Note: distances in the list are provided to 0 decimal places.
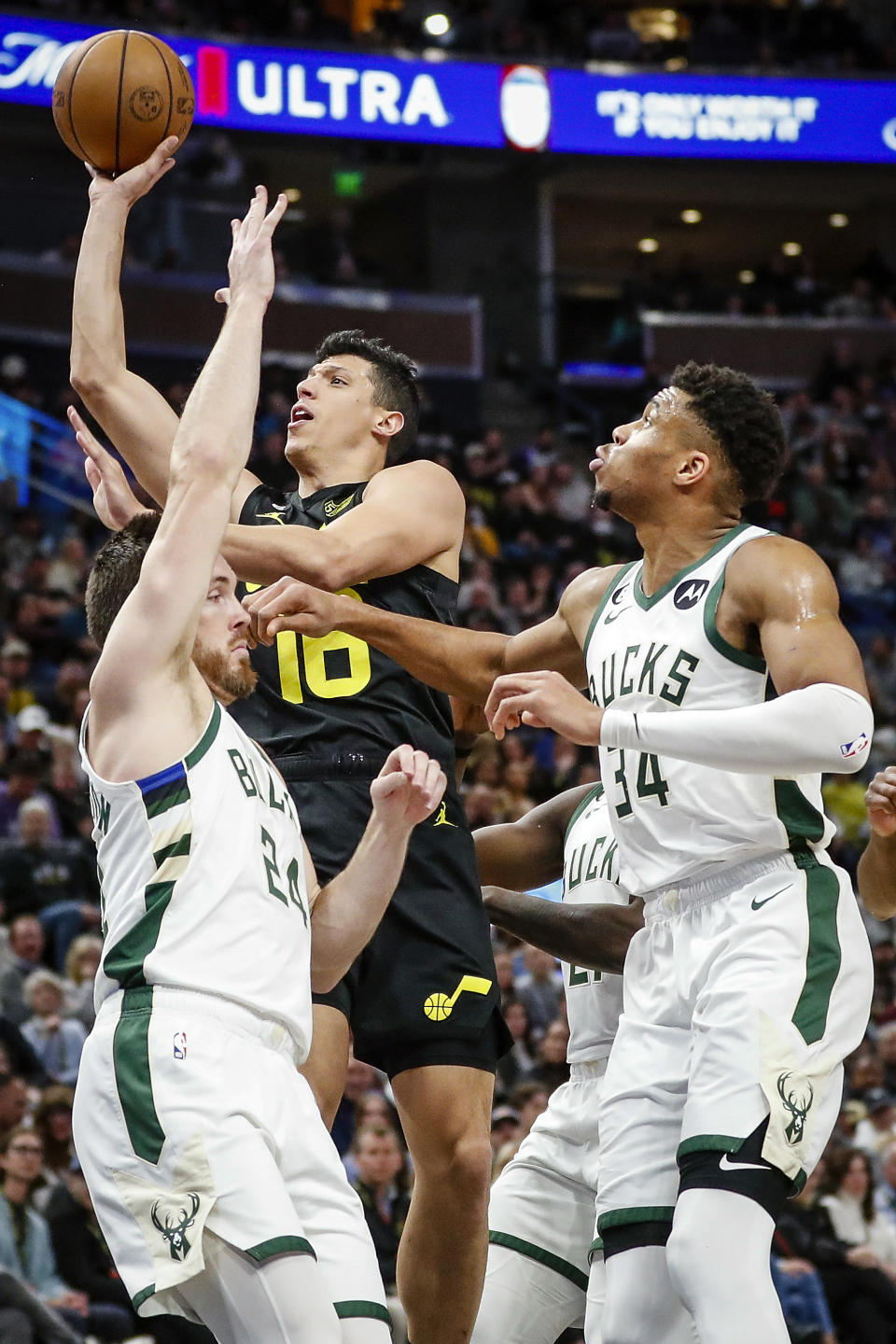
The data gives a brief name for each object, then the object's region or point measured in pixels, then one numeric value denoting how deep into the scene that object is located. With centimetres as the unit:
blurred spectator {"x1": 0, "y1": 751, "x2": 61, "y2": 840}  1095
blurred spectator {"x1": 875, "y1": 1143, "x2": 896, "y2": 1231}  986
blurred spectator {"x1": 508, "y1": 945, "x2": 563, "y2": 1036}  1070
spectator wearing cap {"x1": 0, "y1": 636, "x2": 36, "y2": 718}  1230
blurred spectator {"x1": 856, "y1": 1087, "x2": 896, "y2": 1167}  1041
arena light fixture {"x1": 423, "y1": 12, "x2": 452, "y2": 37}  2423
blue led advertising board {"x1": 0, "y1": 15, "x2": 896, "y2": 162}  2152
